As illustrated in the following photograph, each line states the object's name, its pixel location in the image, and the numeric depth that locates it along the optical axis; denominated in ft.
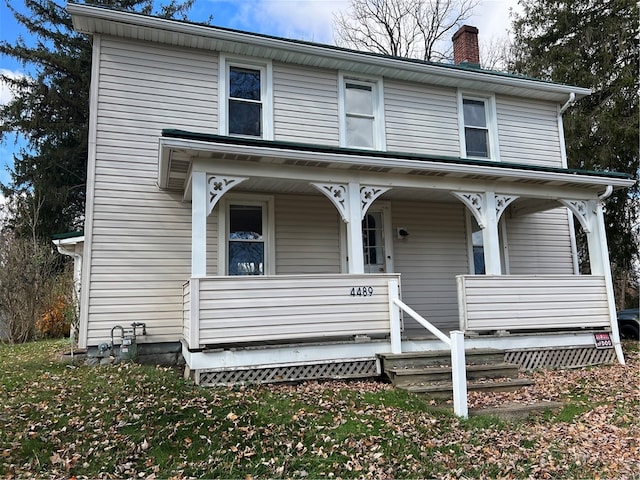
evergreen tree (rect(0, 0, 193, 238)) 58.70
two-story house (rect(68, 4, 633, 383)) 21.15
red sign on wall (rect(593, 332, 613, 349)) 26.48
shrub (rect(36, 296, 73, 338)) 41.83
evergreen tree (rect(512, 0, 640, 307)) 52.03
